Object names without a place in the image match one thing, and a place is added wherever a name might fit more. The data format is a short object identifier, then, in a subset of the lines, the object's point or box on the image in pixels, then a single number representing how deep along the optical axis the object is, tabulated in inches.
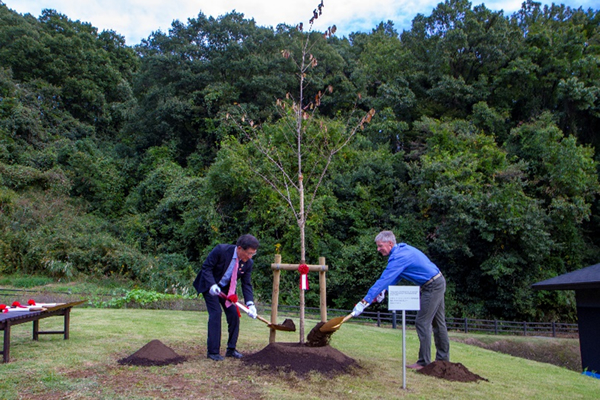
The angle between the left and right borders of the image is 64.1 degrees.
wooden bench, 211.0
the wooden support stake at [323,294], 260.7
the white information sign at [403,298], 206.8
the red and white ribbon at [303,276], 248.8
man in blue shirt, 250.1
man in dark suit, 241.4
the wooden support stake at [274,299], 256.1
